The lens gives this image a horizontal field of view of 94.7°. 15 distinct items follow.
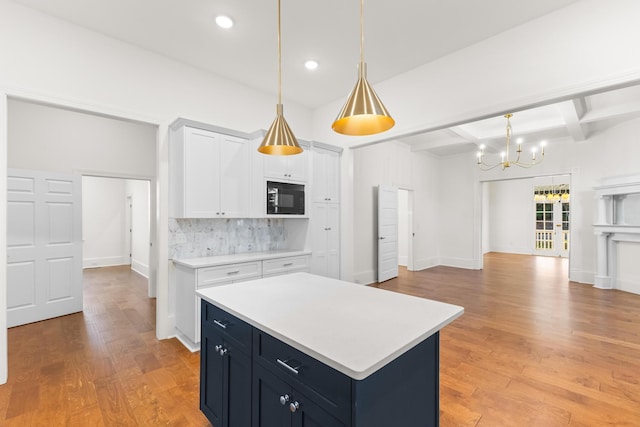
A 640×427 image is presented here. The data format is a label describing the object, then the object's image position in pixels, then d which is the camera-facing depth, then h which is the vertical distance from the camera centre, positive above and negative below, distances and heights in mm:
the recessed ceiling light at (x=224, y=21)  2586 +1714
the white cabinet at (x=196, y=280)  2908 -714
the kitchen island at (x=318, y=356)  1037 -603
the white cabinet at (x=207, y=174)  3066 +424
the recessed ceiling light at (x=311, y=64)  3334 +1710
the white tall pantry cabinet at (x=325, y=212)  4066 +6
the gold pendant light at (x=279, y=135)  1846 +489
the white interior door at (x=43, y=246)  3605 -421
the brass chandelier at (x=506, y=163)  5709 +1180
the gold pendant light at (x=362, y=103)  1375 +518
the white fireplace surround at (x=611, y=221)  5230 -174
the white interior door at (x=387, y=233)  5973 -426
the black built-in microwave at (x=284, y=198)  3662 +182
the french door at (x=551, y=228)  9938 -563
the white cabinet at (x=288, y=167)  3645 +586
